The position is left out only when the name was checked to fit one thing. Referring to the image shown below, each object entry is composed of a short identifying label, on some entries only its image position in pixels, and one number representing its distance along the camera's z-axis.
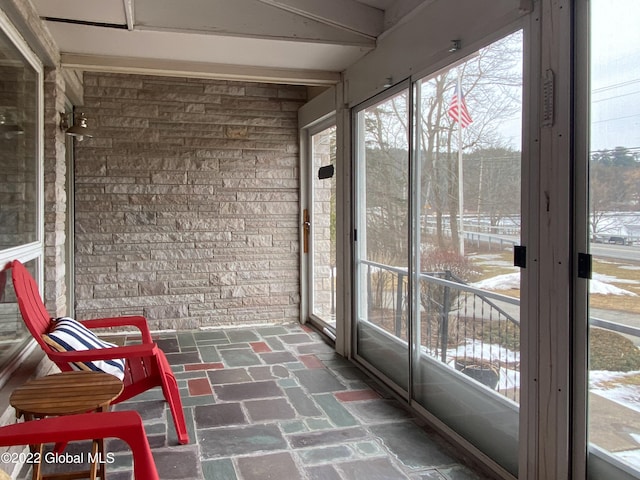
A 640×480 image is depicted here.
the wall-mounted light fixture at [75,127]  3.72
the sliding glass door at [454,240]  2.35
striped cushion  2.50
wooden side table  1.89
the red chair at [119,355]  2.45
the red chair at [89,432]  1.51
